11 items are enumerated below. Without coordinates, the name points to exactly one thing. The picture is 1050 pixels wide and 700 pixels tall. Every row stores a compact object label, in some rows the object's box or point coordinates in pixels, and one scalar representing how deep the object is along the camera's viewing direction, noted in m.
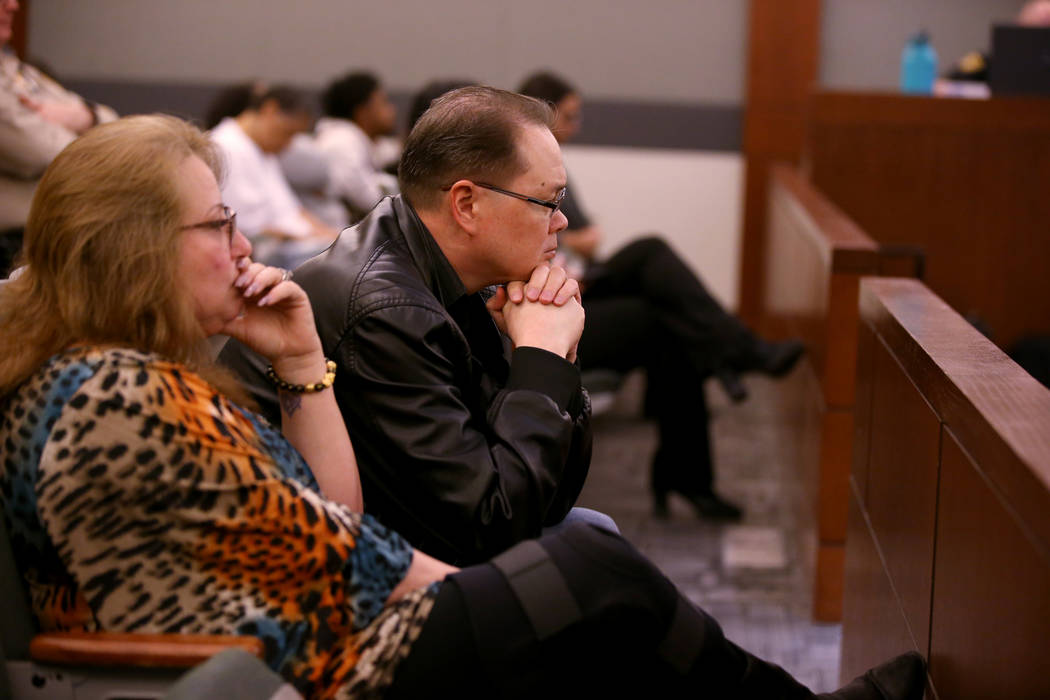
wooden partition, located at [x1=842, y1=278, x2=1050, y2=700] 2.37
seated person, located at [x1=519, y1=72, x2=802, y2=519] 7.41
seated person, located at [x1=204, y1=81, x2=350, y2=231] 9.52
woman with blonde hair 2.45
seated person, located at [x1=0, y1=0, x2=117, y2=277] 5.57
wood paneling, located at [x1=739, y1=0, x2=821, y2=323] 12.14
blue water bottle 10.07
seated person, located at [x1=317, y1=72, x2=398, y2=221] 10.34
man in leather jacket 3.12
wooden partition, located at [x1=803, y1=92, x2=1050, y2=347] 9.02
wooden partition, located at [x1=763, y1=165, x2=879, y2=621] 5.82
